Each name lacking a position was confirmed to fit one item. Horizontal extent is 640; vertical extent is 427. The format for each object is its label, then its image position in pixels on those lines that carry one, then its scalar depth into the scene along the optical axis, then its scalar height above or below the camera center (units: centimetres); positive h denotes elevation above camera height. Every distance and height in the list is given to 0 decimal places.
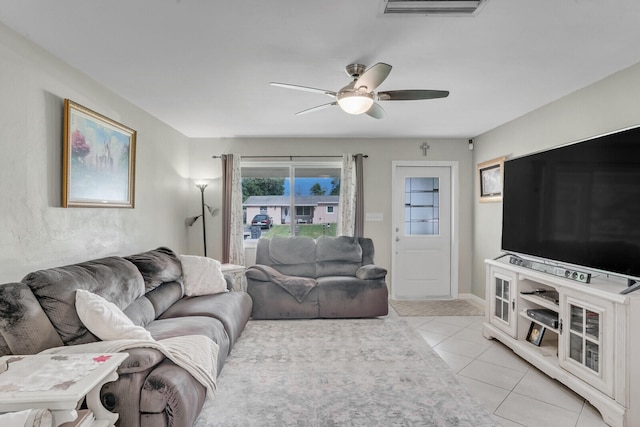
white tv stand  205 -86
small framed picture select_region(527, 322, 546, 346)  292 -103
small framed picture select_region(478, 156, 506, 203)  431 +42
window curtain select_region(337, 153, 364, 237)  504 +21
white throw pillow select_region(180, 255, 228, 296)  346 -67
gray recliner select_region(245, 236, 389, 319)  409 -98
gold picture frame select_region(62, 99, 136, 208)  247 +39
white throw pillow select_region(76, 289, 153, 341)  194 -63
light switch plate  514 -7
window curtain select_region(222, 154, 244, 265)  498 -3
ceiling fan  237 +84
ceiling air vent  177 +105
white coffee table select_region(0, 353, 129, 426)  129 -68
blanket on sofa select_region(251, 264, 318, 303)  406 -84
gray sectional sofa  169 -70
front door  523 -29
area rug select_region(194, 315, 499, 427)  214 -126
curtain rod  510 +78
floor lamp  491 -11
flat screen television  218 +6
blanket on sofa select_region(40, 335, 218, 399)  177 -81
